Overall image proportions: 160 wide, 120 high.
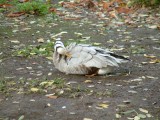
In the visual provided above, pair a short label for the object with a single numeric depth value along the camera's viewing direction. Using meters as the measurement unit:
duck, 10.58
